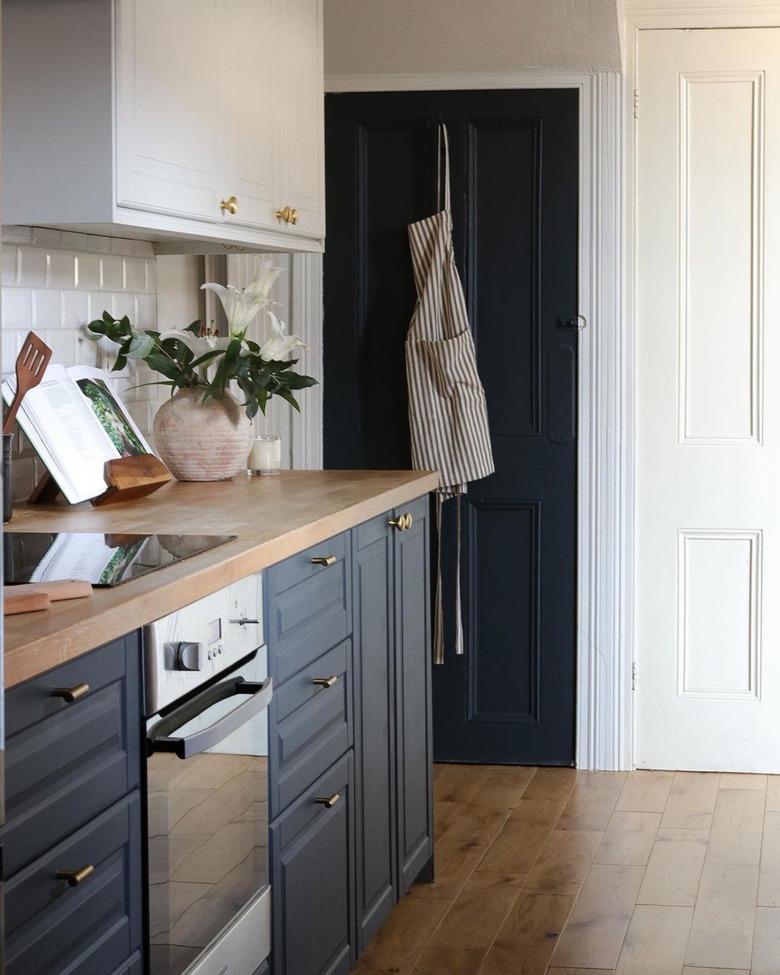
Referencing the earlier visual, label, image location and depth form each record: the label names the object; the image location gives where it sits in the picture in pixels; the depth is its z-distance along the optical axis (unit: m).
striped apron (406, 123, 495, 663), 3.85
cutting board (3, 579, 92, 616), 1.39
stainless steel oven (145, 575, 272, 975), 1.58
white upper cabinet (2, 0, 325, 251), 2.20
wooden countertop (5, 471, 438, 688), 1.33
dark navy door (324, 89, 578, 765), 3.89
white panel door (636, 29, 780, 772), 3.87
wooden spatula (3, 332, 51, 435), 2.25
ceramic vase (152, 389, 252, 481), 2.81
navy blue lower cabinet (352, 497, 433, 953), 2.53
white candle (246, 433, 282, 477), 3.07
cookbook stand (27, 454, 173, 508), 2.44
